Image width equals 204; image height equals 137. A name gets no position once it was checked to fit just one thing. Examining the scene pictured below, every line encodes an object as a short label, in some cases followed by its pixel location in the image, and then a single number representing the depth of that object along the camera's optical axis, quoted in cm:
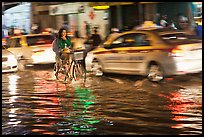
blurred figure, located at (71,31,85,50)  1964
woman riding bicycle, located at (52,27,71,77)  1351
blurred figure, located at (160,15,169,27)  1972
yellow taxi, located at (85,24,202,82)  1163
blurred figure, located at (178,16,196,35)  1833
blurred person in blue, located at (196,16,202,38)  1784
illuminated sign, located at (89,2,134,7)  2303
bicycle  1360
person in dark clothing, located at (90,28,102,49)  1789
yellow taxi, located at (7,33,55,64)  1848
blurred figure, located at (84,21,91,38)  2592
